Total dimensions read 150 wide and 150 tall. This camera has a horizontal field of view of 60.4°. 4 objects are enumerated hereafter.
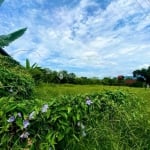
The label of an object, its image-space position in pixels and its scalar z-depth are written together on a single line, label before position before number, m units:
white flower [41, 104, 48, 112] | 0.84
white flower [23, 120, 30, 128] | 0.81
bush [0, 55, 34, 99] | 1.74
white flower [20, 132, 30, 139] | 0.80
